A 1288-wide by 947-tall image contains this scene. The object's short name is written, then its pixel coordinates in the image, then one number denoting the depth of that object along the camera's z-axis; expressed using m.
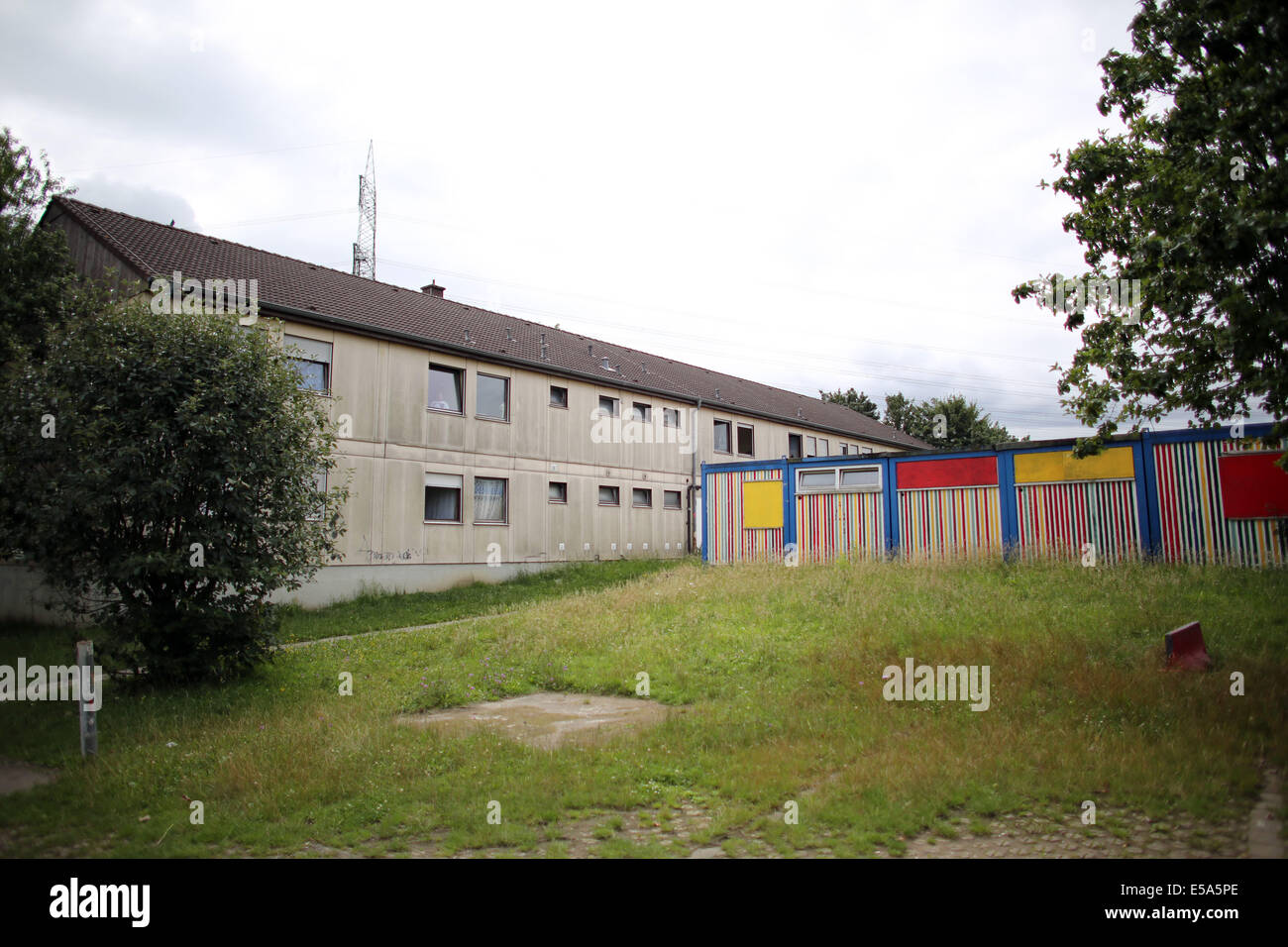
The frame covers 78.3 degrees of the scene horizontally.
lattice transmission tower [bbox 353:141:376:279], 35.81
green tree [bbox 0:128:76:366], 18.34
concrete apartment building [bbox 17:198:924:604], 19.14
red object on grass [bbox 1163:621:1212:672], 8.42
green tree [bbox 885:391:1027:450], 56.38
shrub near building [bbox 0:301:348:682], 9.44
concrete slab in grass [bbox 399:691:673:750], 7.67
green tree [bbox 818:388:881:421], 63.84
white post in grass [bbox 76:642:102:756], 7.57
